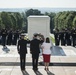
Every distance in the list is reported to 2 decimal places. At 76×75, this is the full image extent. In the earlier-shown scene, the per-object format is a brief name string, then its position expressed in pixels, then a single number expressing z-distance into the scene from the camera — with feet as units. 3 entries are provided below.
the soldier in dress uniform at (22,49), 25.66
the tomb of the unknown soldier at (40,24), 42.93
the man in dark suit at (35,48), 25.39
